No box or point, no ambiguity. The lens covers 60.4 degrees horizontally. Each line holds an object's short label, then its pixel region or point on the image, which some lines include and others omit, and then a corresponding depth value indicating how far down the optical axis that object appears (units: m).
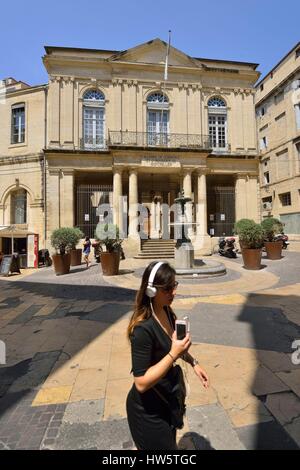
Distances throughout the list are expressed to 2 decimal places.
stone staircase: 15.05
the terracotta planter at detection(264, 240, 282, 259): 12.84
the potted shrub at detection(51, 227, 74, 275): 11.05
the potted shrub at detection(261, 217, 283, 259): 12.66
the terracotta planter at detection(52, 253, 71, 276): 11.03
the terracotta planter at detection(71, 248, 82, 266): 13.23
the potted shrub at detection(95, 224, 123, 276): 10.38
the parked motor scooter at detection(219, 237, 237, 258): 14.63
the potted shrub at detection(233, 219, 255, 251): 10.67
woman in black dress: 1.38
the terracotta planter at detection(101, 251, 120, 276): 10.36
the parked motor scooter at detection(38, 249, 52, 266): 14.46
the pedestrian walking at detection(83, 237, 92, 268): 12.70
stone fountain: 9.60
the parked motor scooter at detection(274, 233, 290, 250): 16.29
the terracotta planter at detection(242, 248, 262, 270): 10.77
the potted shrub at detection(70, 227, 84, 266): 13.07
